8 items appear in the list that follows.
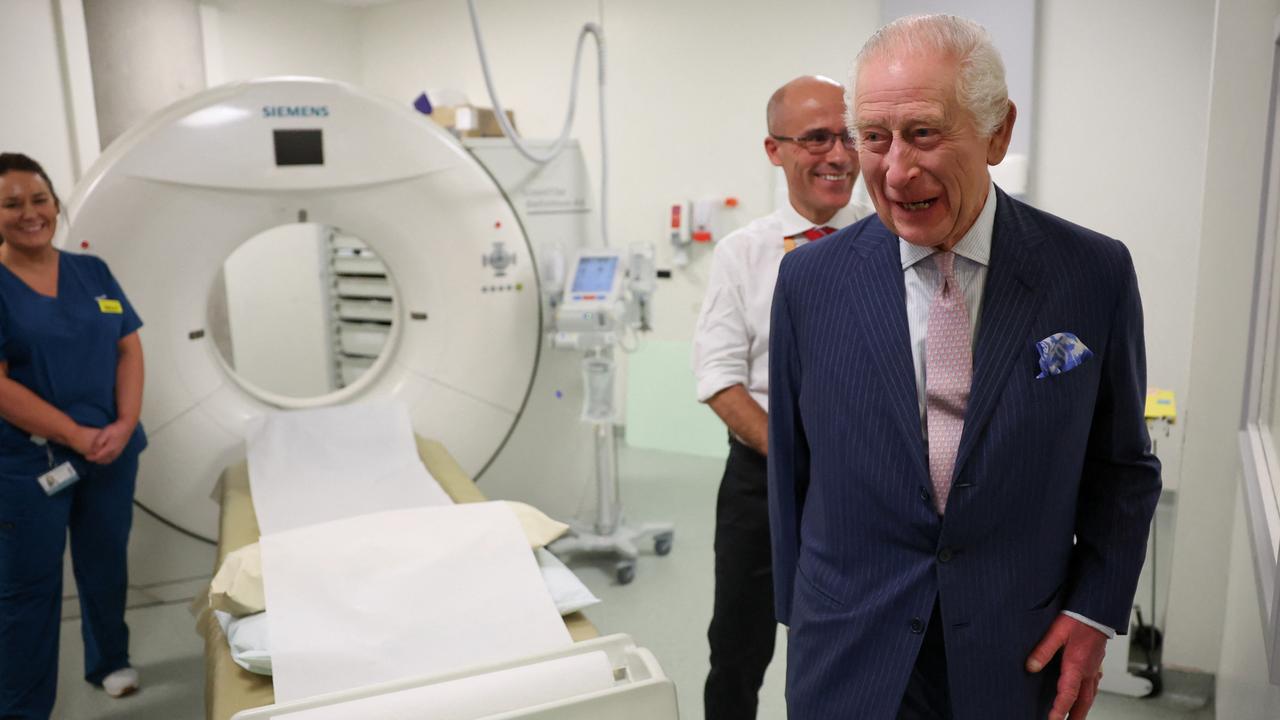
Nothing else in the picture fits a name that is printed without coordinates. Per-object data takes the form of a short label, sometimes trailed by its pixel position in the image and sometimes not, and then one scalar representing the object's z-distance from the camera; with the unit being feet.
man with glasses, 5.13
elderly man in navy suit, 3.02
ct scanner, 8.18
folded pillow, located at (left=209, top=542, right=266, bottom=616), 5.27
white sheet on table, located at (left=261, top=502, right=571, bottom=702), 4.88
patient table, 4.78
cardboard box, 10.15
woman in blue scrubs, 7.03
